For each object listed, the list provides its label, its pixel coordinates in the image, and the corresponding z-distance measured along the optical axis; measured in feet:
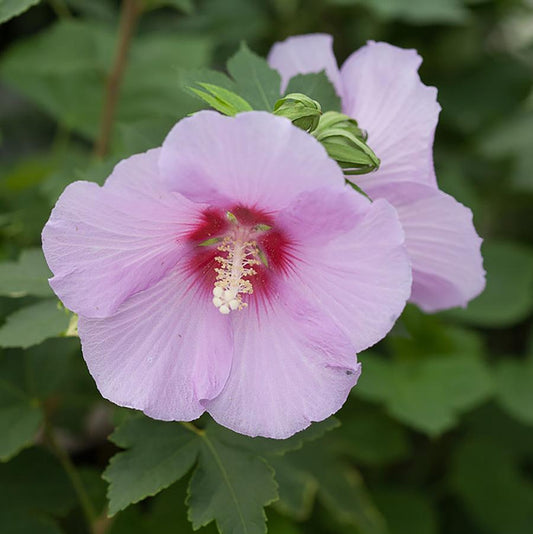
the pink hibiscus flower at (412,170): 1.12
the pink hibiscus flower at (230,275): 0.96
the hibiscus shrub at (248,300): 1.00
